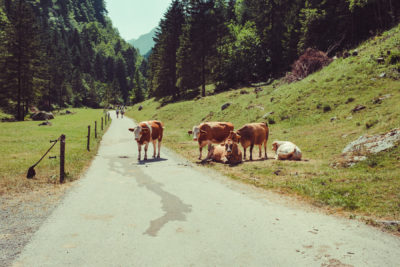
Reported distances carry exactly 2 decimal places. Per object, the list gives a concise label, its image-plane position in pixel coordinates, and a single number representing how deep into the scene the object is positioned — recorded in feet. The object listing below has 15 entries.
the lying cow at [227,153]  43.41
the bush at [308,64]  113.09
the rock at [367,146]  34.88
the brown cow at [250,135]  47.06
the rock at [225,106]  111.55
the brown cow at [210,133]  49.62
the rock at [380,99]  61.31
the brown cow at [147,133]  52.19
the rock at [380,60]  77.38
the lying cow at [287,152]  43.55
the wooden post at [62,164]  34.53
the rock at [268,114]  83.50
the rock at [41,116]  157.07
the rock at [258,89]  129.33
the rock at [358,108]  61.96
